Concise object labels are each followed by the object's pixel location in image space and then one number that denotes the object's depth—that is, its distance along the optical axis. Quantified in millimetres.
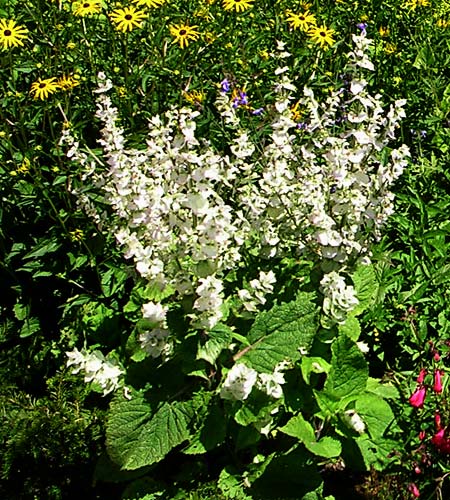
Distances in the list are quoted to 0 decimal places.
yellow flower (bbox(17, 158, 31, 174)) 3102
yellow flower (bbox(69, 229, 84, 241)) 3166
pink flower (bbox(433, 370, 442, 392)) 2498
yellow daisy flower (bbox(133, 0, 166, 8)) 3131
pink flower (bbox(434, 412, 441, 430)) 2482
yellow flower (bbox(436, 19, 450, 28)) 4168
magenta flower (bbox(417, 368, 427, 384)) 2546
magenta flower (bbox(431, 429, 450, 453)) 2445
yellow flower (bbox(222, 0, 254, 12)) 3298
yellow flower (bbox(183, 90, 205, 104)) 3225
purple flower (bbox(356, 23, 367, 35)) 3514
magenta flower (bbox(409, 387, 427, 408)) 2508
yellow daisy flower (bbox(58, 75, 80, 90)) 3055
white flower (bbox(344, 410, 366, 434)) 2576
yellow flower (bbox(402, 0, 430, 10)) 3947
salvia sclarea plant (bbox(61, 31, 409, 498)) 2293
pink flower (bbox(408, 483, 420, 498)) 2551
